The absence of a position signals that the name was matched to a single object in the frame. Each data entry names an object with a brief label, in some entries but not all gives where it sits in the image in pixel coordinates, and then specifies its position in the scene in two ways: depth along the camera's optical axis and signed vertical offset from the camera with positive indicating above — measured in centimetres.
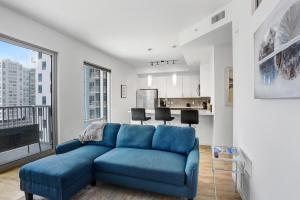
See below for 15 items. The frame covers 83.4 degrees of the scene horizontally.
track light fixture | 657 +150
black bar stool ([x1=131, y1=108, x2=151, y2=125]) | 446 -39
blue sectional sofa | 188 -79
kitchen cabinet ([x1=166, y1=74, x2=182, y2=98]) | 720 +50
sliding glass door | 309 -1
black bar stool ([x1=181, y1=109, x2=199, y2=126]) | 390 -41
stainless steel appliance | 738 +7
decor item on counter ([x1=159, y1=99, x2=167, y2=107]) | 754 -16
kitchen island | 448 -77
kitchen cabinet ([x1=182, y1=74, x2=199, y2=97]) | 702 +61
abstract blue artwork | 94 +30
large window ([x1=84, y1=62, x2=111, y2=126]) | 499 +23
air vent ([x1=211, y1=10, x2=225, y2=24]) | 286 +144
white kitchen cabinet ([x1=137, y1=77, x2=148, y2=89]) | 768 +77
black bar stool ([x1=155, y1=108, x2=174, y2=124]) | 424 -37
